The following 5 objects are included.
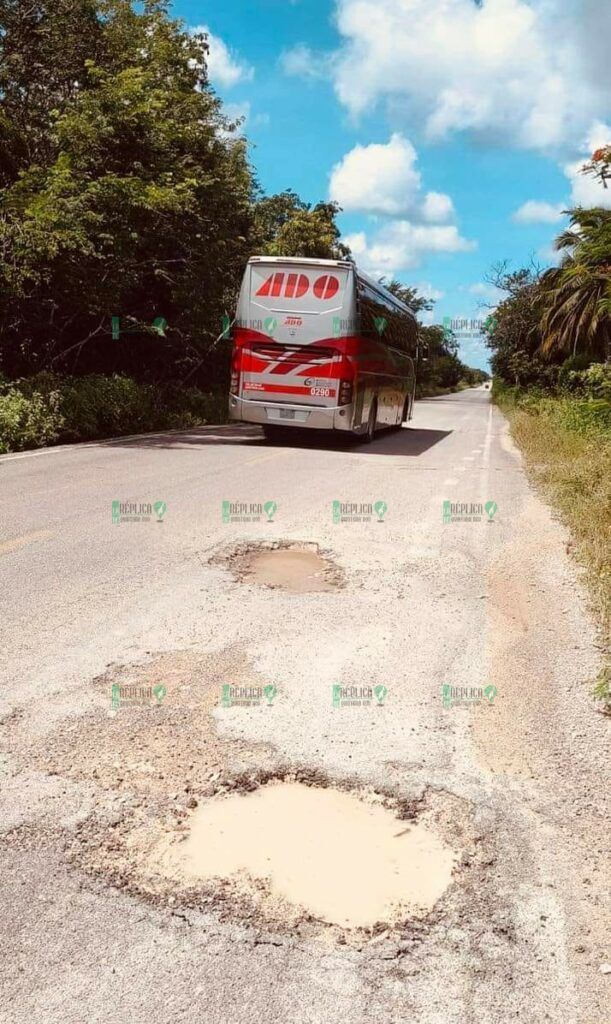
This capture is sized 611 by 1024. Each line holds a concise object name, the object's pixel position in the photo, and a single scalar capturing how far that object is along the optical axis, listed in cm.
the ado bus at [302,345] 1581
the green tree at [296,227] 3572
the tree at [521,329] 4688
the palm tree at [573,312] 3525
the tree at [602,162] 1445
